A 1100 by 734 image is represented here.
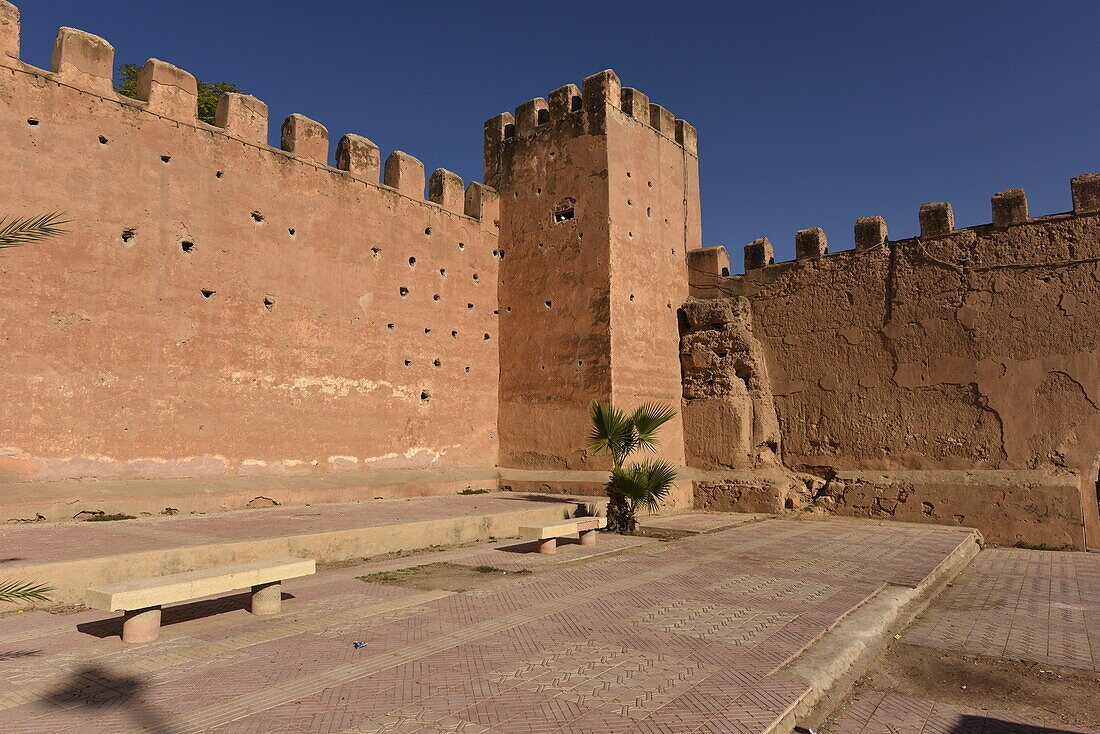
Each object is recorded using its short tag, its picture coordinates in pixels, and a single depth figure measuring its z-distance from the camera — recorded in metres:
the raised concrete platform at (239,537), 5.94
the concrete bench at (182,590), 4.55
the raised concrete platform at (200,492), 8.76
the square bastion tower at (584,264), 14.22
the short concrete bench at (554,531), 8.46
